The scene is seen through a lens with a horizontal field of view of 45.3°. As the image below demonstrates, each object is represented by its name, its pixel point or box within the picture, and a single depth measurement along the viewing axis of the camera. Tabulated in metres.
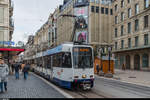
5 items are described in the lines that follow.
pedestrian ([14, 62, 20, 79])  16.42
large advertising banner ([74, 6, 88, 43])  55.75
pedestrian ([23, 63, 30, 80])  16.39
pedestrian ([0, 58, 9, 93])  9.29
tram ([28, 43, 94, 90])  10.61
